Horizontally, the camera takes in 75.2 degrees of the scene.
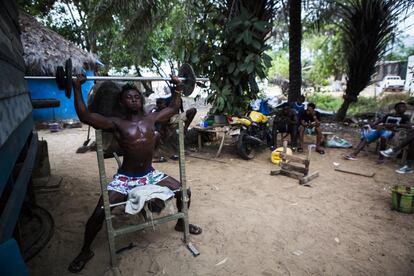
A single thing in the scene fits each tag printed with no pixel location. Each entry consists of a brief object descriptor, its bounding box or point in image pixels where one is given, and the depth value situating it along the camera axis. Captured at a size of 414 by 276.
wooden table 6.42
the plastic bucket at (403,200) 3.58
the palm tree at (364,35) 8.30
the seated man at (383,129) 5.93
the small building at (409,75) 15.62
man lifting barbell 2.60
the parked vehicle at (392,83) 16.97
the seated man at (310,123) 6.85
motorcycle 6.27
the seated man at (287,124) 6.85
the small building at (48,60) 9.73
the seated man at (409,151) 5.33
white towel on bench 2.45
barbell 2.31
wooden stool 4.89
